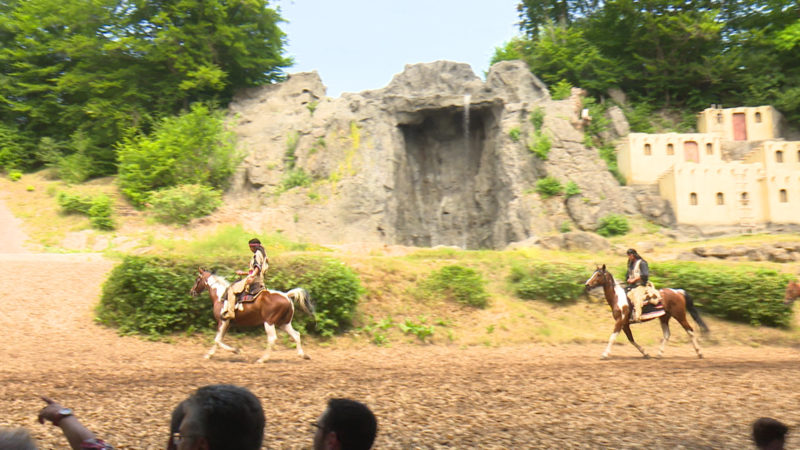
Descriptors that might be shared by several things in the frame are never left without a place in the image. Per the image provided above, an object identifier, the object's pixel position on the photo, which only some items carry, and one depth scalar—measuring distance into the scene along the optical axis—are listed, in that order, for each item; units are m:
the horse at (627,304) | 13.81
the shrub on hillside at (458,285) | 17.84
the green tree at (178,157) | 29.69
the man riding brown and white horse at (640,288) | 13.96
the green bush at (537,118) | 33.69
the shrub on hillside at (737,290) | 17.61
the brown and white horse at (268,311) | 12.48
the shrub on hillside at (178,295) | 14.12
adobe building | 32.09
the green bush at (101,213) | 27.02
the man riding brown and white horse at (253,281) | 12.44
